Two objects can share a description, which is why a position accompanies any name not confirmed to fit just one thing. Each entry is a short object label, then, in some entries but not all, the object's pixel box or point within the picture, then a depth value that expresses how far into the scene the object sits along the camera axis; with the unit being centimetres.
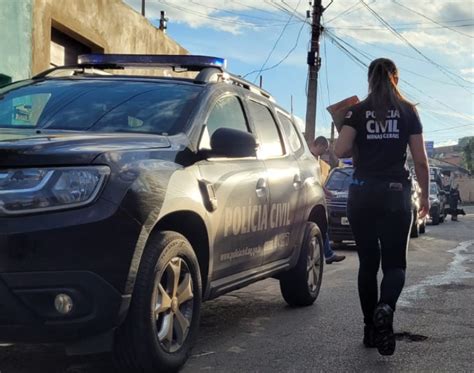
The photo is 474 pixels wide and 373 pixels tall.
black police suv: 290
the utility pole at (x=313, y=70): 2119
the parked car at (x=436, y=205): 2259
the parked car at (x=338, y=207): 1213
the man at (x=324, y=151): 860
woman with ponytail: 422
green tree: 8500
